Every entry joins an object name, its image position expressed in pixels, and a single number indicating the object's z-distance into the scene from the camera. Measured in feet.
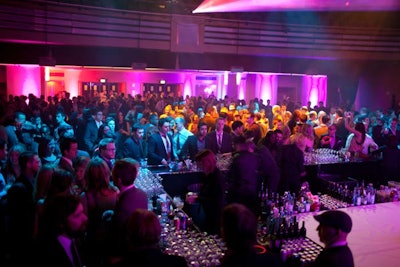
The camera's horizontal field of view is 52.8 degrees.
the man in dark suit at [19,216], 13.16
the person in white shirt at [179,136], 25.85
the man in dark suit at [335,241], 9.06
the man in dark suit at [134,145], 22.44
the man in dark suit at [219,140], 25.66
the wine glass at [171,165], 22.66
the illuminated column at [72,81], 60.23
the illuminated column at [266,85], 60.29
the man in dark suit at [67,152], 16.35
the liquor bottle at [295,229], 14.05
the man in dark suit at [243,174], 17.65
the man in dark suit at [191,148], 24.75
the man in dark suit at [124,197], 11.10
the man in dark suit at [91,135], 26.73
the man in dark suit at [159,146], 23.27
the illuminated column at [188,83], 67.21
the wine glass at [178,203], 16.07
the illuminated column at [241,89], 61.16
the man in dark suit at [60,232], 8.23
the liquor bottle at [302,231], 14.16
